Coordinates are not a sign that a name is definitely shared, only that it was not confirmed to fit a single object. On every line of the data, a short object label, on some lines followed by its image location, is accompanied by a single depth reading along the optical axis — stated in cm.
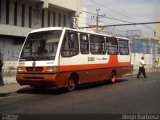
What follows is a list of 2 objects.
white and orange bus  1062
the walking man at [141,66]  1939
